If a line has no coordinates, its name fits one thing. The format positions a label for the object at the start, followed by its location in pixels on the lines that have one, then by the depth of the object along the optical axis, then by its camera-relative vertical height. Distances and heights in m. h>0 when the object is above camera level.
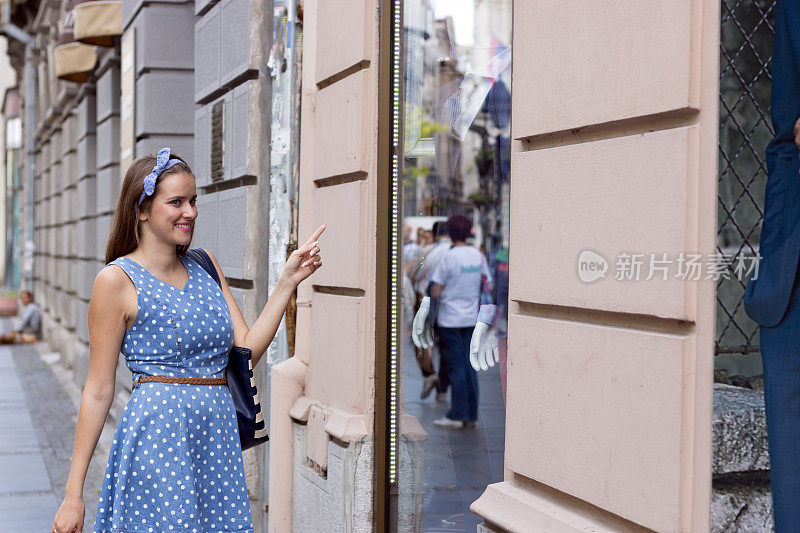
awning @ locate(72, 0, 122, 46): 9.94 +2.21
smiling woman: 3.26 -0.40
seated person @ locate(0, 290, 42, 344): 21.14 -1.66
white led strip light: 4.50 -0.07
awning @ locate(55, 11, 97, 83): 12.04 +2.22
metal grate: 3.50 +0.42
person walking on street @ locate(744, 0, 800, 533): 2.76 -0.09
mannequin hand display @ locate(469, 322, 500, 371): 4.11 -0.38
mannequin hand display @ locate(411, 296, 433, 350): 4.66 -0.36
